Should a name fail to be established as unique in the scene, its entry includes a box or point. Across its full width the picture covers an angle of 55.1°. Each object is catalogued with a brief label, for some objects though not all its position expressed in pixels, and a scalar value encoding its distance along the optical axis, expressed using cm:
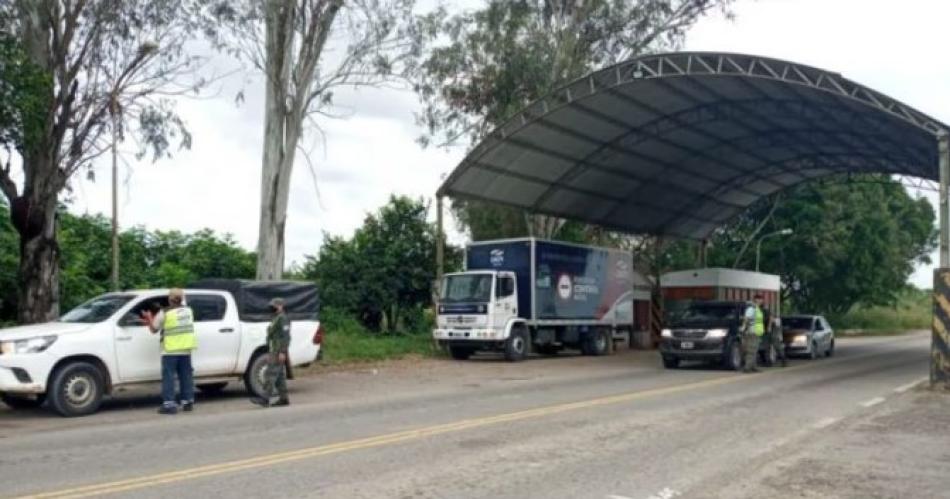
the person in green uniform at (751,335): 2177
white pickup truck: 1246
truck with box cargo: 2486
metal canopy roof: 2505
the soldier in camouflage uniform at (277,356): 1408
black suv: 2153
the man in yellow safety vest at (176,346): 1322
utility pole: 2361
